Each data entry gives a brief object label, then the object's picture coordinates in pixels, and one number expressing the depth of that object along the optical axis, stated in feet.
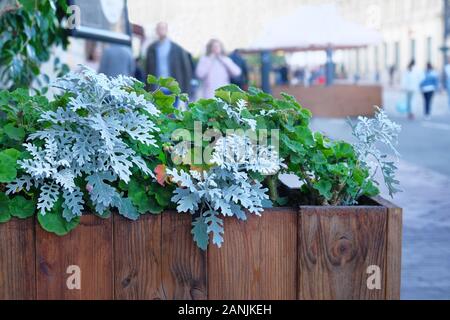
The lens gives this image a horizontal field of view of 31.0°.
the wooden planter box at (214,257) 7.16
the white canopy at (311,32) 54.90
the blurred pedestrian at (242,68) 45.09
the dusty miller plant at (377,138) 7.98
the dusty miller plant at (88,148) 7.06
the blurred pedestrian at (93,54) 40.86
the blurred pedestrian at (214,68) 34.24
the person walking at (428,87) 73.67
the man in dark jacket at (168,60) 30.63
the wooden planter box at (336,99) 66.69
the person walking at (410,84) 73.72
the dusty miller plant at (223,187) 7.08
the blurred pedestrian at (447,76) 82.55
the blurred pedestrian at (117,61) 30.48
